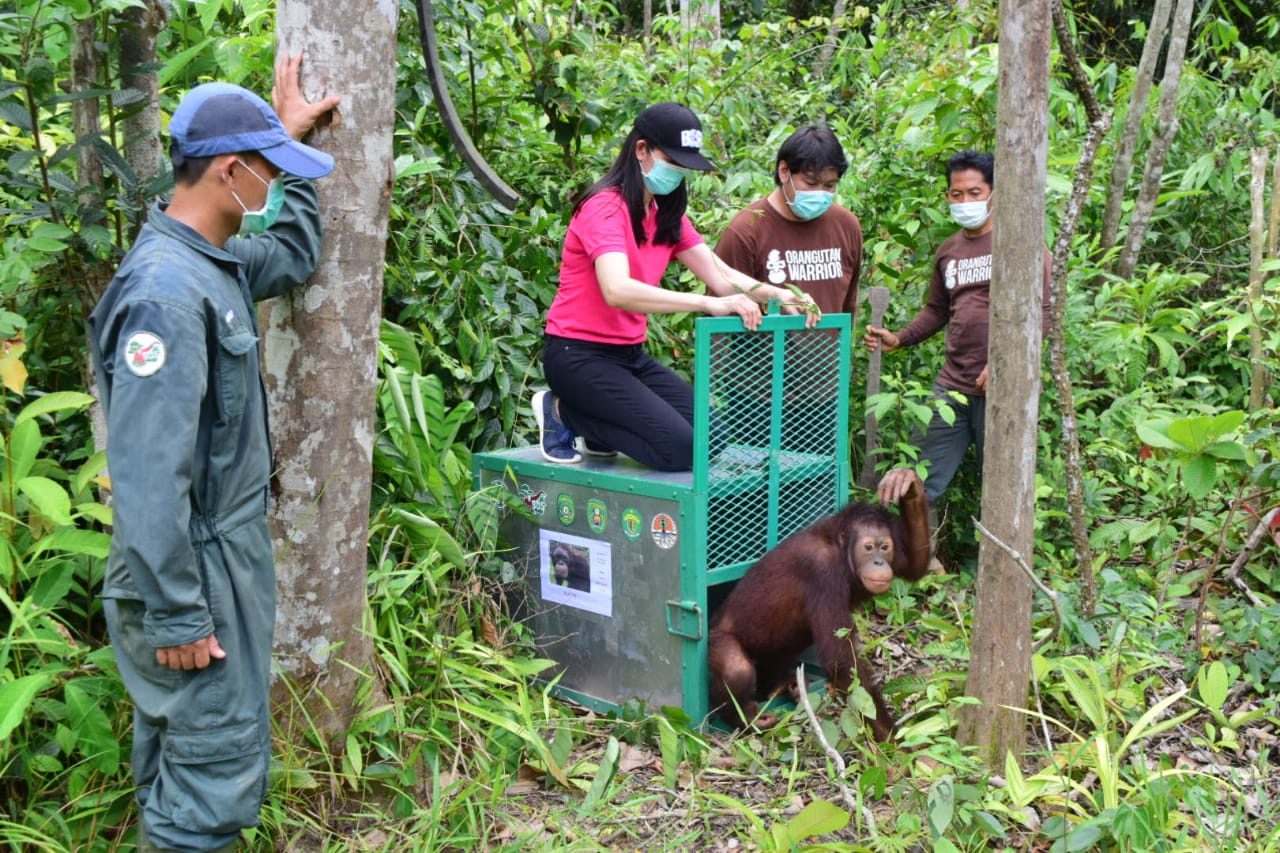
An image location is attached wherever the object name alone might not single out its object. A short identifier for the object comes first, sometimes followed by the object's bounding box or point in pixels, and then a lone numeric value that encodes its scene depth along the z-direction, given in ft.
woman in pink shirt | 12.82
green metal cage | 12.60
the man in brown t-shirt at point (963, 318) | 16.19
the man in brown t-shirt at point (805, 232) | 15.39
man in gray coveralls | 7.59
